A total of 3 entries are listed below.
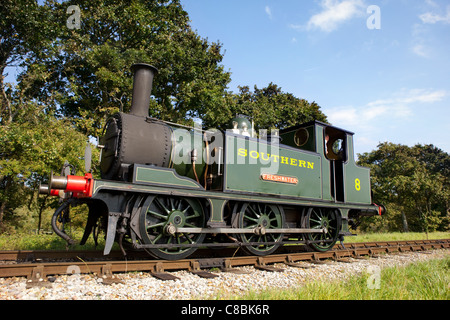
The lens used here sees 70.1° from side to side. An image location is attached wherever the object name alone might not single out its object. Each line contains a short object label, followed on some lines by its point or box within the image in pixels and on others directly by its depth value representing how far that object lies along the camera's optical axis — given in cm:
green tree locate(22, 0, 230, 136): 1496
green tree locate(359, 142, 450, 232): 2534
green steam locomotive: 524
